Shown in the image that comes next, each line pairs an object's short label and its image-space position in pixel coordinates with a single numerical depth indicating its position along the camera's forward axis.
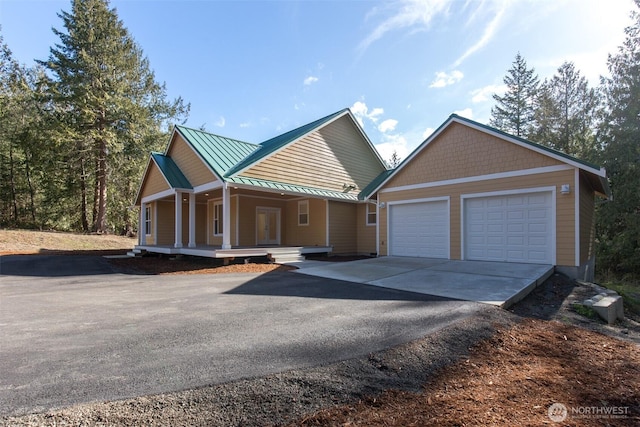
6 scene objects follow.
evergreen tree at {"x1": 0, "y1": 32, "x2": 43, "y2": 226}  25.62
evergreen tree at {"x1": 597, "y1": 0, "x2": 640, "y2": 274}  16.53
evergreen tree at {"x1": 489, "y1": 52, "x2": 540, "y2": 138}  28.03
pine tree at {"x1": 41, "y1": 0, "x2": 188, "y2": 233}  23.47
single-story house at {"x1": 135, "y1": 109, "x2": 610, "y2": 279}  9.72
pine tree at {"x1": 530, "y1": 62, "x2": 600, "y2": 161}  24.14
